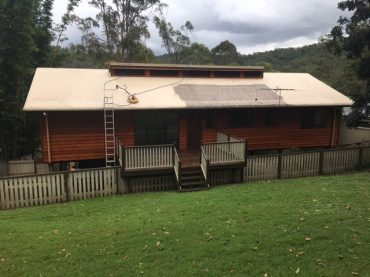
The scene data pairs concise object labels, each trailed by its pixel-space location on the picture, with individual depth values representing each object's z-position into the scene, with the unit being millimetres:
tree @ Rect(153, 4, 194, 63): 48966
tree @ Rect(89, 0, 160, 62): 40469
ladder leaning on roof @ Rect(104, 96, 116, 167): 15617
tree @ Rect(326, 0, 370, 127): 17078
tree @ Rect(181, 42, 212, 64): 53819
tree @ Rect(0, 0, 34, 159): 20188
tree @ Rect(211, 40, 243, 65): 67938
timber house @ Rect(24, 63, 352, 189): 14500
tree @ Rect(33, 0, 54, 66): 25836
